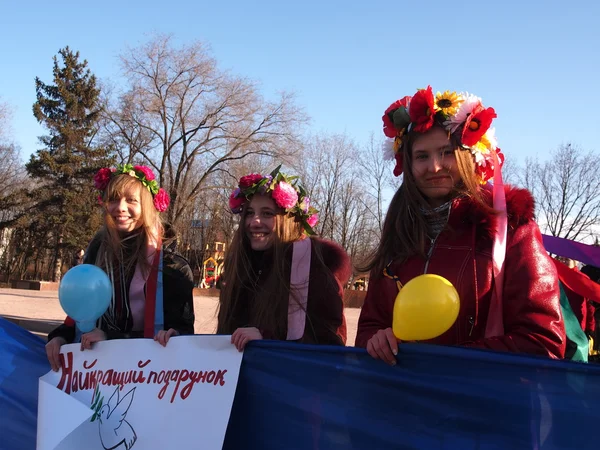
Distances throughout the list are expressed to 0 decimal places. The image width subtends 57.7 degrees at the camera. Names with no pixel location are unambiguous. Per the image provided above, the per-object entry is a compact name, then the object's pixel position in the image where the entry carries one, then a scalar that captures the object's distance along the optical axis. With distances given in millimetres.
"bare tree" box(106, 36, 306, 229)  28453
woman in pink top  3104
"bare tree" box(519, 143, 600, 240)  32300
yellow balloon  1683
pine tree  33344
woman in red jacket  1918
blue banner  1670
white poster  2371
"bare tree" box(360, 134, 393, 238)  35525
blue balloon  2604
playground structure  38575
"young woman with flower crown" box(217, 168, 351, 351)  3000
